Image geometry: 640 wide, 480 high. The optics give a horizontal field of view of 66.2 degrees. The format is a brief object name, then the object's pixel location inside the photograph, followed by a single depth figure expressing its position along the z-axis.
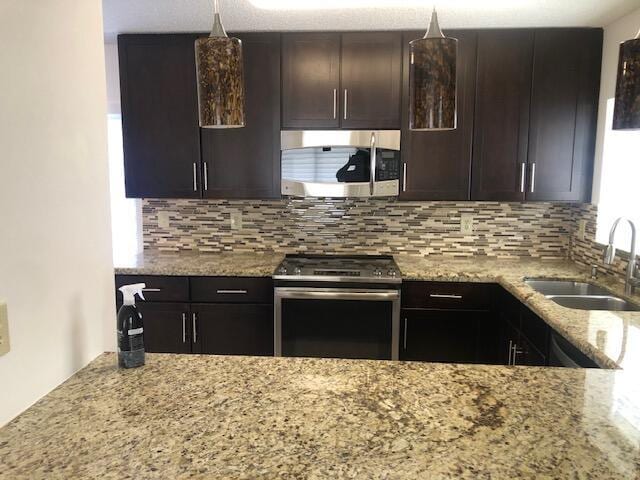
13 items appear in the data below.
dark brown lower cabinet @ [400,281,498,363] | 2.85
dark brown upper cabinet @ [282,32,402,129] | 2.97
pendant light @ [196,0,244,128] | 0.99
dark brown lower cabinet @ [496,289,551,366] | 2.20
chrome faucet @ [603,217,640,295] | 2.33
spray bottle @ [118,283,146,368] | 1.28
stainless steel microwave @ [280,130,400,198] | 2.98
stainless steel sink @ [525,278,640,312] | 2.39
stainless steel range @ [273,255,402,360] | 2.88
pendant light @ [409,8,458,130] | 1.05
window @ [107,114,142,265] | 3.50
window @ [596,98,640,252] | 2.65
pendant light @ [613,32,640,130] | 0.99
